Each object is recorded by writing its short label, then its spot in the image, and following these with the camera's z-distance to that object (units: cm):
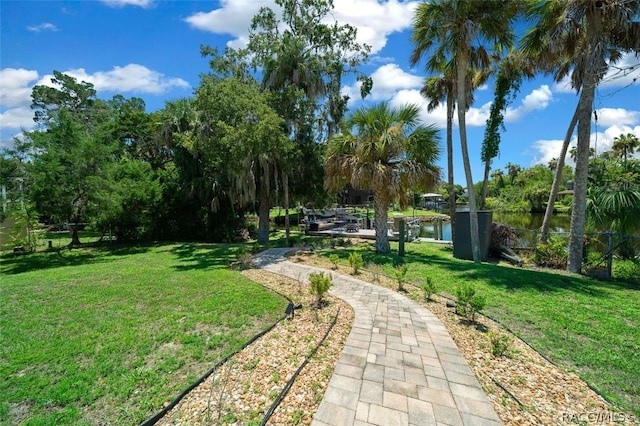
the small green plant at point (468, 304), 420
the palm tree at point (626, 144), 2709
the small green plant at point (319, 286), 497
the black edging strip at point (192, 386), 230
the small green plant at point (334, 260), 777
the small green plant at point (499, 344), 338
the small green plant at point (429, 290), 526
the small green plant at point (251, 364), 304
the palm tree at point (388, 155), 894
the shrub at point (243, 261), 827
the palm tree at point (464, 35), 817
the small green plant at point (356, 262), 727
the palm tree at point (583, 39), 703
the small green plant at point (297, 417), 229
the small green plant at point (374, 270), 671
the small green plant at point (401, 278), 591
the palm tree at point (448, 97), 1271
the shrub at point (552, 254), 870
